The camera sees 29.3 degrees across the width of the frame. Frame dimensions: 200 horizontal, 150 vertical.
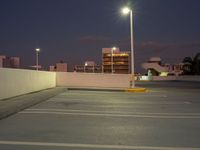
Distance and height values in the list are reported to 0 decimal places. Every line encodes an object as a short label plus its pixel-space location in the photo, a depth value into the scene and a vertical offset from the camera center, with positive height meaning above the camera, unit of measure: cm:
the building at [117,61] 12756 +511
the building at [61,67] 10706 +261
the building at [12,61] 6528 +261
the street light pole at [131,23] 3547 +494
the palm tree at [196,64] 10025 +308
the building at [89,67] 13481 +319
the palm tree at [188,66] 10870 +293
